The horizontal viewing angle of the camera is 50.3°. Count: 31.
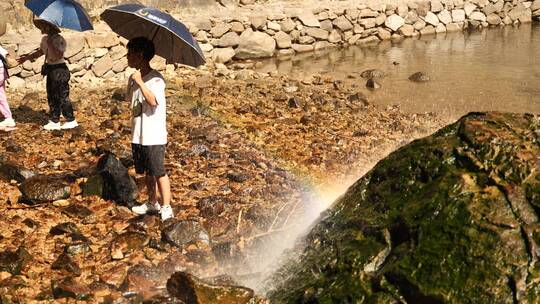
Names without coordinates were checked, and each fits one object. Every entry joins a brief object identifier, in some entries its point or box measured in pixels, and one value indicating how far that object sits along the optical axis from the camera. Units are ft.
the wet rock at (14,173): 23.07
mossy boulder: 11.76
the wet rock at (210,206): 21.77
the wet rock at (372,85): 44.11
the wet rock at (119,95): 36.19
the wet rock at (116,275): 17.48
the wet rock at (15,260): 17.21
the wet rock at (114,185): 22.12
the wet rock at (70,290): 16.33
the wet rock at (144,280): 17.16
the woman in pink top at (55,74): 26.71
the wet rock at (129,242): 19.06
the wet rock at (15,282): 16.43
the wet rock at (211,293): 15.08
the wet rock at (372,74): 47.70
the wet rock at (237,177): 24.68
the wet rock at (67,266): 17.61
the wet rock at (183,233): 19.45
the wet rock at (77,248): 18.58
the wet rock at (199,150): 27.61
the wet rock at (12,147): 26.21
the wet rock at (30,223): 19.90
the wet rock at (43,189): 21.39
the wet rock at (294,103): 37.37
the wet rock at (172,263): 18.15
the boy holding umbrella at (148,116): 18.16
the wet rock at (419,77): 46.60
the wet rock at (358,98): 39.91
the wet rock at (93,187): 22.41
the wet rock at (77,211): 20.94
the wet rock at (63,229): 19.57
